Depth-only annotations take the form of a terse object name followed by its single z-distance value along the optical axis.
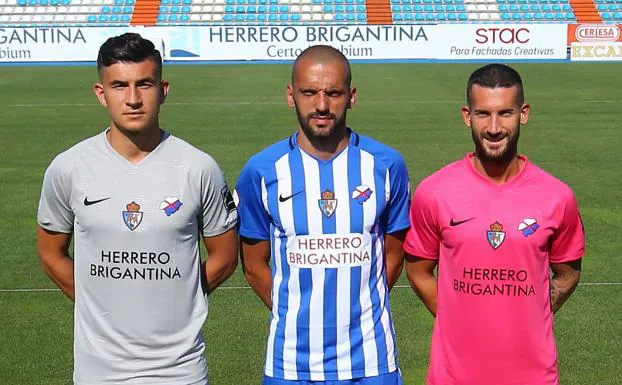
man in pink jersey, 3.29
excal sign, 32.25
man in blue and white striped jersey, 3.40
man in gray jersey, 3.25
